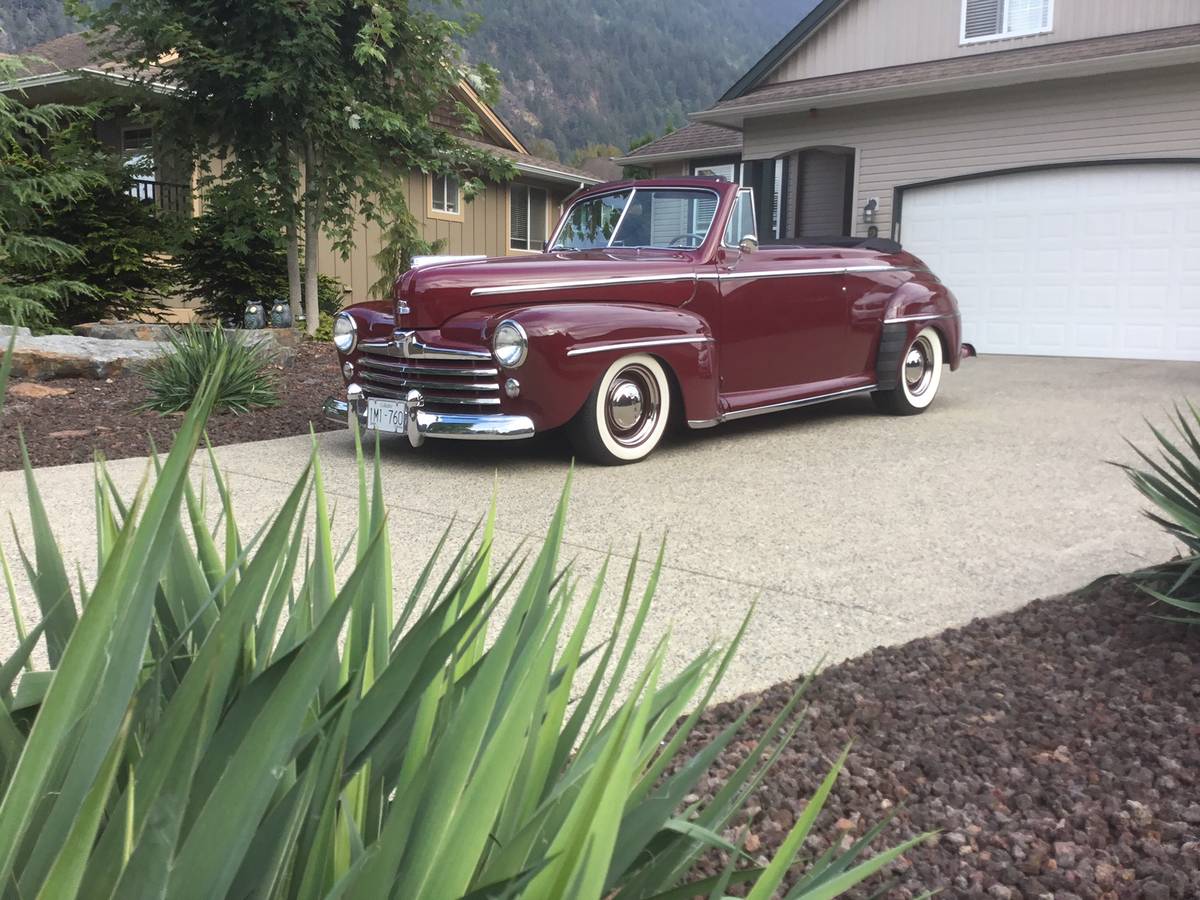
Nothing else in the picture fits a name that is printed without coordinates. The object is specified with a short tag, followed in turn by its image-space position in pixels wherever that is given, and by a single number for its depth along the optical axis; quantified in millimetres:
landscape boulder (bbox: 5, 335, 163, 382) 9531
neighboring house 13602
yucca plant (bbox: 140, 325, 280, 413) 8086
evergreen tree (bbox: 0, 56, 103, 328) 11492
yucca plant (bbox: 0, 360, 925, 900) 795
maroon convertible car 5988
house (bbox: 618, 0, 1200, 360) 12883
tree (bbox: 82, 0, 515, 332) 11477
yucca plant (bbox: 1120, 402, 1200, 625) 3207
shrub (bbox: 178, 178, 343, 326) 14086
